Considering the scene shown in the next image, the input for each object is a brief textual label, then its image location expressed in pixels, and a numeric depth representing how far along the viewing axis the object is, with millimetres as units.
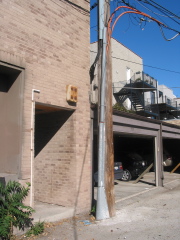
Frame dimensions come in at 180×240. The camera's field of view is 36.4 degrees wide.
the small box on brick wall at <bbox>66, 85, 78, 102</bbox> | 7276
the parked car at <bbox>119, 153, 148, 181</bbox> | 14366
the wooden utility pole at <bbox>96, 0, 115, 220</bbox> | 6977
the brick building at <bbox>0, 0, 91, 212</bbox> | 6070
